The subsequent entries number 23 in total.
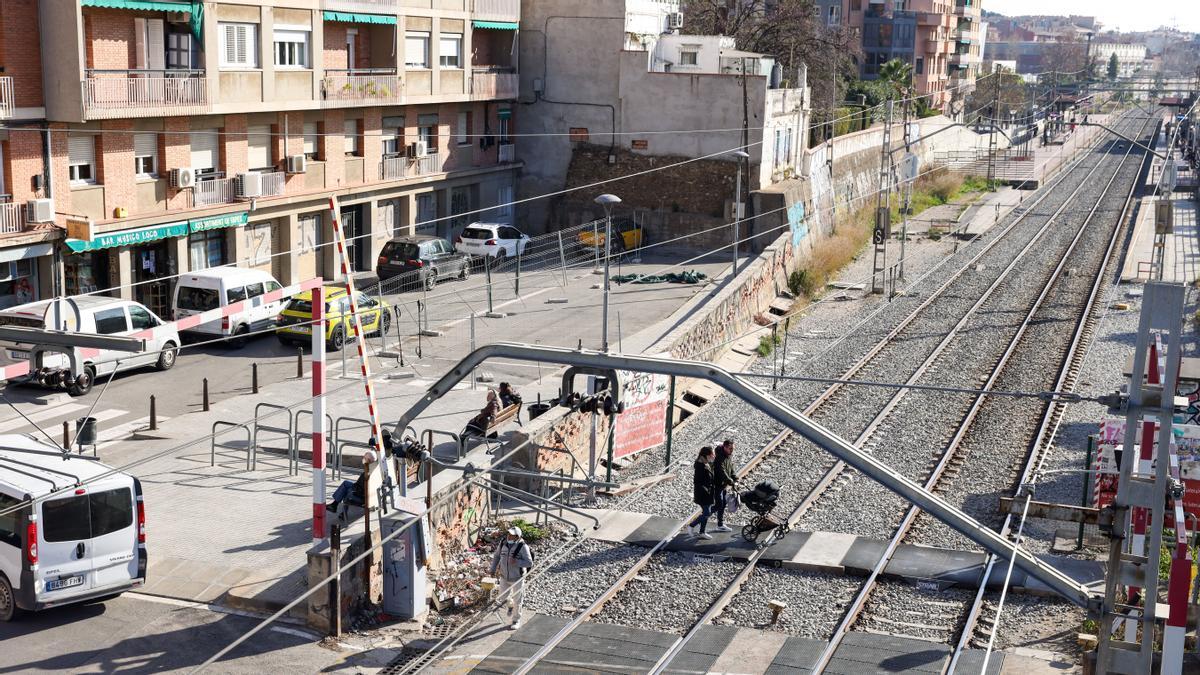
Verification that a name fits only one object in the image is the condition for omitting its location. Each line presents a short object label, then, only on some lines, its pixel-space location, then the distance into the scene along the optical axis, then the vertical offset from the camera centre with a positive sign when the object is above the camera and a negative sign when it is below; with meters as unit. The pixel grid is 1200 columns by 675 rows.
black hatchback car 35.50 -5.11
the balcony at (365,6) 35.94 +1.55
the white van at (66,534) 14.03 -4.97
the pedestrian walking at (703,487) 17.81 -5.36
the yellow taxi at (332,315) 28.20 -5.29
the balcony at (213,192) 32.16 -3.14
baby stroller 17.56 -5.66
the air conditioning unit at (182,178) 31.22 -2.70
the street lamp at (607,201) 23.68 -2.27
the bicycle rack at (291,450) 19.26 -5.66
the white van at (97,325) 23.59 -4.85
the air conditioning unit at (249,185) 33.12 -2.99
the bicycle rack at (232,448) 19.67 -5.79
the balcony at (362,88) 36.03 -0.65
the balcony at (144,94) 28.31 -0.77
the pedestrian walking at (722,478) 17.89 -5.27
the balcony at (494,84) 42.66 -0.53
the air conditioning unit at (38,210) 27.36 -3.10
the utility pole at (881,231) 38.81 -4.41
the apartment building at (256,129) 28.88 -1.69
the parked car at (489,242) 39.47 -5.03
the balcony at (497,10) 42.75 +1.81
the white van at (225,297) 28.62 -4.98
